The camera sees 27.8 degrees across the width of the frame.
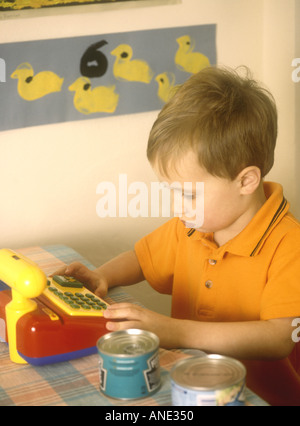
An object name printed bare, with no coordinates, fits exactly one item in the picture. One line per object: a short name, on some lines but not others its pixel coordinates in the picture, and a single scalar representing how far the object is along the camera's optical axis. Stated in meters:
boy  0.93
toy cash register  0.85
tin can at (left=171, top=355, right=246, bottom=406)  0.64
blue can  0.72
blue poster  1.36
